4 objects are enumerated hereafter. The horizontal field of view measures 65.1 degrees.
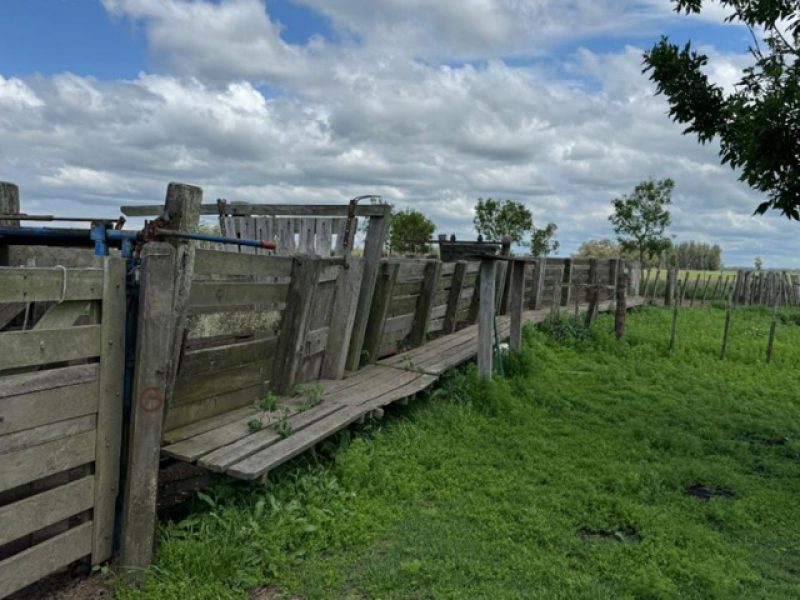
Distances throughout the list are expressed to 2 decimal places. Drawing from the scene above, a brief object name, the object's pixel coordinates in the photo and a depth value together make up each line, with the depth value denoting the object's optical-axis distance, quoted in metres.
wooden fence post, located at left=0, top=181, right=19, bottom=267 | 4.97
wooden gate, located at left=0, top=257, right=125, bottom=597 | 3.16
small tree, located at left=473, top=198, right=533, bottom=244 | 31.61
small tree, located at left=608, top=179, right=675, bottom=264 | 27.38
